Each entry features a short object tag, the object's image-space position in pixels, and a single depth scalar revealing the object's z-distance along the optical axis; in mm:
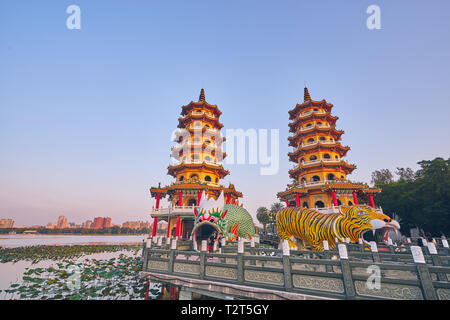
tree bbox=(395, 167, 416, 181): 31850
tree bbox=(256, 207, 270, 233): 43169
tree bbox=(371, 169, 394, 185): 35156
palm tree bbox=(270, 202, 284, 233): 39031
